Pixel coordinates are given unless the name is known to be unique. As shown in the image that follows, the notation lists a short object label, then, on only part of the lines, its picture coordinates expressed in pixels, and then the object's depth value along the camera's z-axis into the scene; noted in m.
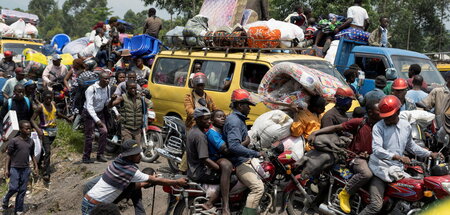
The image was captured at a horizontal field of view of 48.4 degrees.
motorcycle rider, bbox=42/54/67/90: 12.05
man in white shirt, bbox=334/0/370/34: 11.12
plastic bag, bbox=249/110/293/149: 6.25
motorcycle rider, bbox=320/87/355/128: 6.11
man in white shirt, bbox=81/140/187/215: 5.24
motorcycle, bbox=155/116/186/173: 7.84
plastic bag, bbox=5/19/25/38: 19.25
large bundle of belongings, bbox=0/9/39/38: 19.22
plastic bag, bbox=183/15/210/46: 9.19
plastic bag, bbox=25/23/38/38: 20.39
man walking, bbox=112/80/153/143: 8.66
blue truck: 10.21
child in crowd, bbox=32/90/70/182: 9.02
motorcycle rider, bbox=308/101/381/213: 5.39
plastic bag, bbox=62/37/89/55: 15.67
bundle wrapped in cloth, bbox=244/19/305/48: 8.36
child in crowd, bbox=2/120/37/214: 7.85
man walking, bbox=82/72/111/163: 8.84
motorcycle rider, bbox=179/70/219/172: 7.33
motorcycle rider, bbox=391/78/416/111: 6.66
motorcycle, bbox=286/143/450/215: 4.92
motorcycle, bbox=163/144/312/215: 5.69
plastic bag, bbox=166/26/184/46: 9.51
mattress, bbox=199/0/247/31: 10.49
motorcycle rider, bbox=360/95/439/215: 5.13
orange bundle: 8.34
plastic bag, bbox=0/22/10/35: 18.98
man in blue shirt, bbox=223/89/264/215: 5.57
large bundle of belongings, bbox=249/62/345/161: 6.26
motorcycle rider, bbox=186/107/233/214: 5.62
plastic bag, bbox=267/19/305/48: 8.55
